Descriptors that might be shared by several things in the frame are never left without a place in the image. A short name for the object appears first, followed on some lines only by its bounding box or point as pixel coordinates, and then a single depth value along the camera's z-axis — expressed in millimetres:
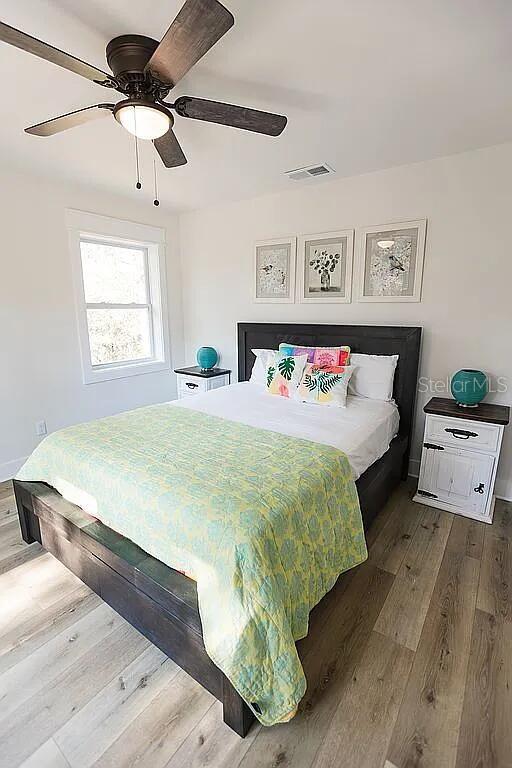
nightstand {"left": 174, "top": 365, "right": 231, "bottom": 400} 3859
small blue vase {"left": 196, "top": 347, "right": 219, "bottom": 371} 4008
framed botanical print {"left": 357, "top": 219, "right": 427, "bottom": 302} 2825
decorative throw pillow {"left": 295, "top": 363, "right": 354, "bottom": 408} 2656
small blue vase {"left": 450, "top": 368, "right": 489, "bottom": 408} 2523
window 3445
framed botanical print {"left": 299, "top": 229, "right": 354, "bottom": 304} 3148
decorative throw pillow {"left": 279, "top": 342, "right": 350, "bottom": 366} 2893
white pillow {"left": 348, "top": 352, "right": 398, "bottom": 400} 2828
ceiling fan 1134
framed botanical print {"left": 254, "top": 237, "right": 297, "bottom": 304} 3471
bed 1321
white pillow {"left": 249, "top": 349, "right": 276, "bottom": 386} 3328
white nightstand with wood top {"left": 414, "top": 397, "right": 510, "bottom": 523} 2393
